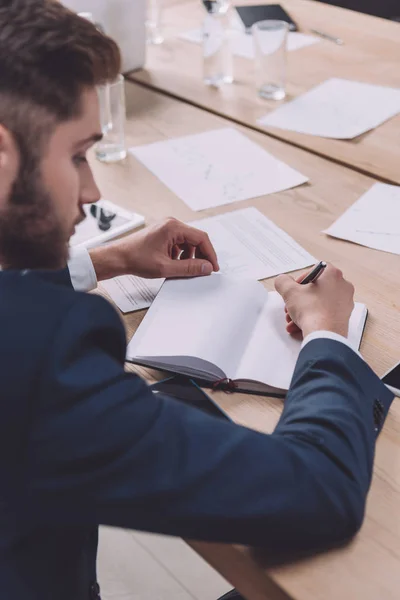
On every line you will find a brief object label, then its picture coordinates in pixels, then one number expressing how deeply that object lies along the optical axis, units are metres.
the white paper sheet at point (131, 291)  1.16
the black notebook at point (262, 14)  2.26
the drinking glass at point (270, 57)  1.80
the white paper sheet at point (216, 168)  1.46
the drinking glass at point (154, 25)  2.24
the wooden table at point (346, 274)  0.74
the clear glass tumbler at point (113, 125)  1.60
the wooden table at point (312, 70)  1.60
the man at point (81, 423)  0.66
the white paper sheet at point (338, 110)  1.68
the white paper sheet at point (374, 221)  1.29
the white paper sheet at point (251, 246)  1.22
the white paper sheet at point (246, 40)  2.11
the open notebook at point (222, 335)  0.98
